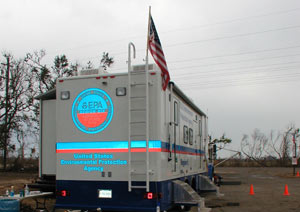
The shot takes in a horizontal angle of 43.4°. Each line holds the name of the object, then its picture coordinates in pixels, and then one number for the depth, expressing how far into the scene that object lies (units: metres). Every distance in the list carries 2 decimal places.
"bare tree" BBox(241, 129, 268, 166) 59.72
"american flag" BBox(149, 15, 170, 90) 7.71
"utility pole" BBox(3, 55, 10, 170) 28.91
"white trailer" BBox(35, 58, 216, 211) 7.32
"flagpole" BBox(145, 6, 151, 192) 7.11
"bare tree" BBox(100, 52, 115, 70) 27.05
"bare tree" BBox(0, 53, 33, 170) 28.95
